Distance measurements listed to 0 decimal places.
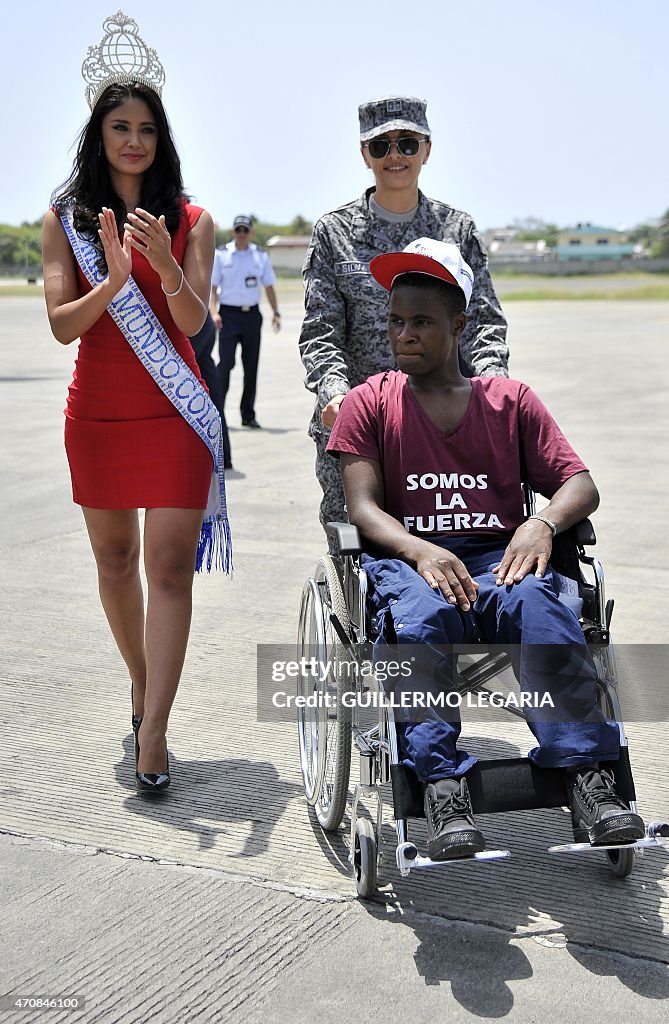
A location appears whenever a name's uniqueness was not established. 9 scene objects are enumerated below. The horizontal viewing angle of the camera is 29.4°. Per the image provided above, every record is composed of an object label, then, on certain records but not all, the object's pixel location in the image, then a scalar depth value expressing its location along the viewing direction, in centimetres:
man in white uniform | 1274
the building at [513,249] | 13362
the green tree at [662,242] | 14762
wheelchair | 318
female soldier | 453
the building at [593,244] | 15888
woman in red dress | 403
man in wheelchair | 329
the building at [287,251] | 11906
